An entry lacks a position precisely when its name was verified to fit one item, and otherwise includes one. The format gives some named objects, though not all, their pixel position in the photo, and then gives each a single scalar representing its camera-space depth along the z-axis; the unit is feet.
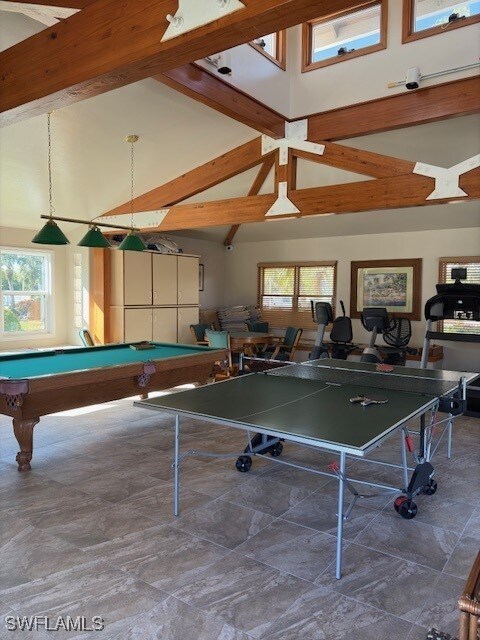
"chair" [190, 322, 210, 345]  26.53
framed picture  24.85
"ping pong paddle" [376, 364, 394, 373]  13.24
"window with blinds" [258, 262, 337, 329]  27.99
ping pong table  7.70
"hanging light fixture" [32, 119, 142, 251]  14.33
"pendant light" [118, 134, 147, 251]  16.97
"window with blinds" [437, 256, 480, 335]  23.25
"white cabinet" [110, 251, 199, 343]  23.53
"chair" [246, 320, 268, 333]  29.27
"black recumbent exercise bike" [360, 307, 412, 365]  20.90
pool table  11.86
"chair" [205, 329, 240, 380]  22.66
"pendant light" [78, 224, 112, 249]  16.15
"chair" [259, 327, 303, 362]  24.98
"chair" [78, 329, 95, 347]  20.71
